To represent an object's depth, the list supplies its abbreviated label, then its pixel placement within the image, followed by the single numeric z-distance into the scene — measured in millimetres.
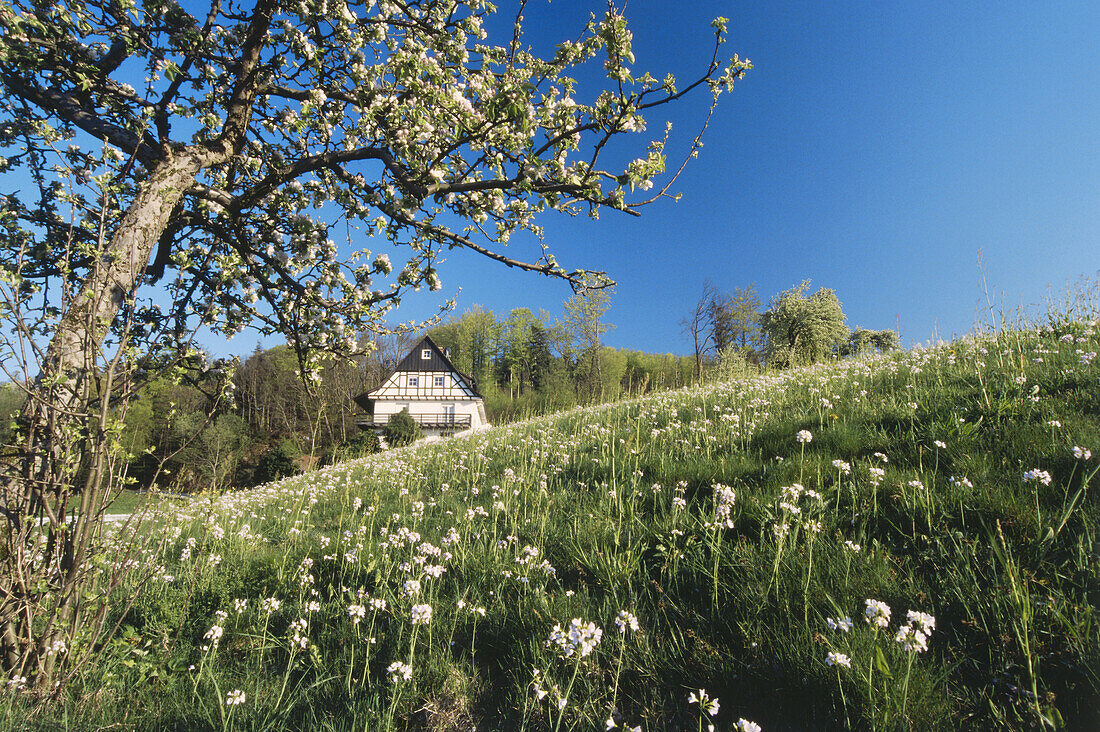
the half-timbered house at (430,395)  42594
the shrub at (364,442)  19934
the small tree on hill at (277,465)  26062
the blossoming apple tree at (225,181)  2711
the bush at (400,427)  27031
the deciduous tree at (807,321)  29531
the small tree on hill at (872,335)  32106
